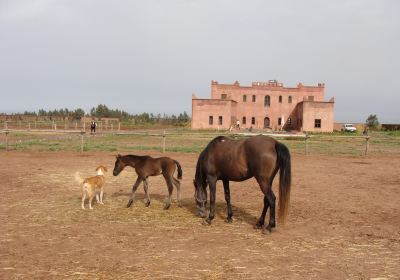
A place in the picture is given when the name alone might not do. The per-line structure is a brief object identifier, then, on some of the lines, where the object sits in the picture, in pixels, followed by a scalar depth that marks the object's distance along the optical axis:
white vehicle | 61.72
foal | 8.56
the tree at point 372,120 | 85.38
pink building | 61.69
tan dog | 8.19
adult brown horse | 6.90
